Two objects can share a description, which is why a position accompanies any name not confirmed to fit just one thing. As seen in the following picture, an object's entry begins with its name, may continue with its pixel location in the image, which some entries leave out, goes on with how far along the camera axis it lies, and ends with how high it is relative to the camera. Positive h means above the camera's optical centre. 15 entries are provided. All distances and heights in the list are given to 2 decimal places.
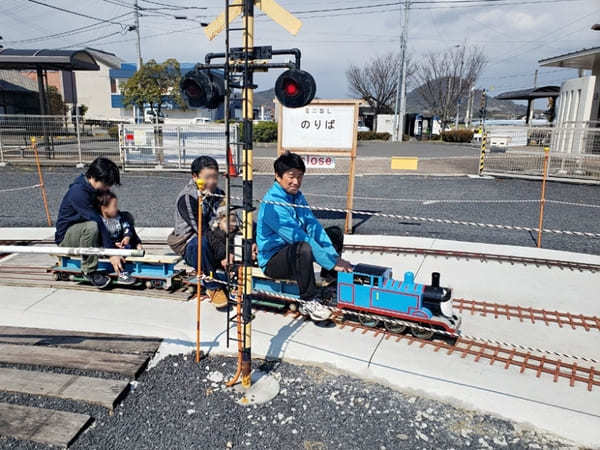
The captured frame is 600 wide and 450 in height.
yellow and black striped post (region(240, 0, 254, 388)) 3.06 -0.40
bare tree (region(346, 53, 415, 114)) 54.47 +5.36
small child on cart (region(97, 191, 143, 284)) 5.25 -1.12
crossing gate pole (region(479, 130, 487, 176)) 17.18 -0.69
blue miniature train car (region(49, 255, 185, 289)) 5.29 -1.66
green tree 27.89 +2.86
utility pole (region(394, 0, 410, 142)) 38.20 +4.35
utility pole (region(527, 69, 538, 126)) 40.60 +2.00
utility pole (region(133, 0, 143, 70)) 33.59 +7.46
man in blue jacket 4.38 -1.09
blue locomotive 4.21 -1.58
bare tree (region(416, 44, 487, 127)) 53.06 +5.38
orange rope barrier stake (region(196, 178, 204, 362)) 3.46 -1.16
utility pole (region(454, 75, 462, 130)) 53.08 +5.38
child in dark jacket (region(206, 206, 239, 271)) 4.93 -1.23
